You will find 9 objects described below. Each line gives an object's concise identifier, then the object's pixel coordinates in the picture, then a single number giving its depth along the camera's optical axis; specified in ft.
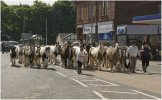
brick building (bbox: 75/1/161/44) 186.19
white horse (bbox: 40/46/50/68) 105.62
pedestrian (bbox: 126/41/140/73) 92.52
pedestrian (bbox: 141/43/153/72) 93.66
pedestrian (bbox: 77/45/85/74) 88.79
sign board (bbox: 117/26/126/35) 162.09
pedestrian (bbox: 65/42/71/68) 106.63
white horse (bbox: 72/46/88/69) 104.40
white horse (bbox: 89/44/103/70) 100.42
